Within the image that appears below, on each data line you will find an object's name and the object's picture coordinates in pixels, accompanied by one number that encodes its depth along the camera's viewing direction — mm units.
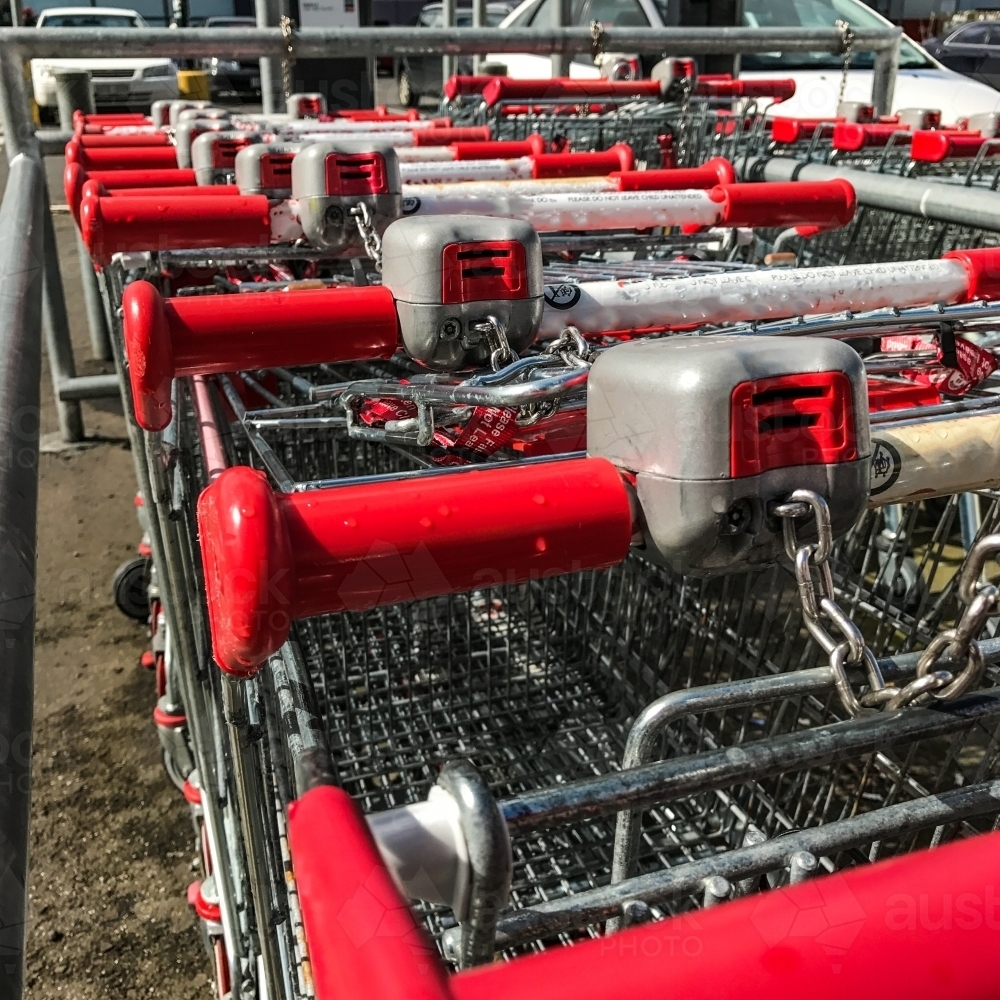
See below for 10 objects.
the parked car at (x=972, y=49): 10016
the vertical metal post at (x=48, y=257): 2799
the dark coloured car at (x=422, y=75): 11188
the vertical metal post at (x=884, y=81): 3906
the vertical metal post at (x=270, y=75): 3840
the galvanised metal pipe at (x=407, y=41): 2801
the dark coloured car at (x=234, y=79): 10015
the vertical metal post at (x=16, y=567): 502
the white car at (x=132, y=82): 9875
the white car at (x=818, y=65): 5414
